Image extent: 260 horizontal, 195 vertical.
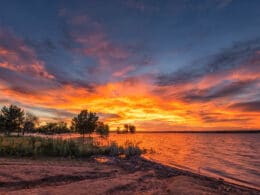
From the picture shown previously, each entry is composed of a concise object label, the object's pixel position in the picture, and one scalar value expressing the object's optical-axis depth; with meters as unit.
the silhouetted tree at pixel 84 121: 68.81
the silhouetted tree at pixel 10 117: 60.94
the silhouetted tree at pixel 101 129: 106.44
